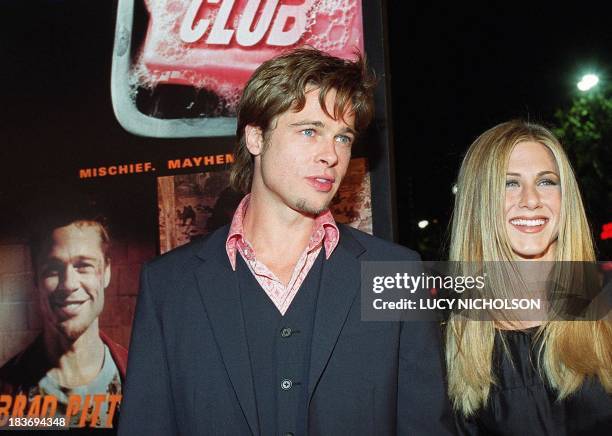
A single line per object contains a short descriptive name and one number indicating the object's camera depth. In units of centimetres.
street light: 702
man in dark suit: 197
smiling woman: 201
